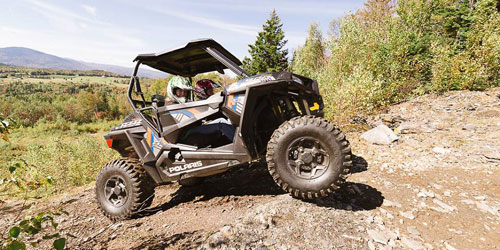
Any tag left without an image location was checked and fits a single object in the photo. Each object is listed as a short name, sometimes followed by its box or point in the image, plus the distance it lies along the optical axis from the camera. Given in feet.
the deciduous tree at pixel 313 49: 120.63
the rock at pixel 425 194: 11.00
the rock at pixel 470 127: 20.92
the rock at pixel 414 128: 21.63
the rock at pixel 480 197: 10.73
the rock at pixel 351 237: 8.04
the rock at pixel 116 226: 11.87
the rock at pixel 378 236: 7.94
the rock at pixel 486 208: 9.73
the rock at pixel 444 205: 10.00
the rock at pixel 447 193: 11.25
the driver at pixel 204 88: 13.33
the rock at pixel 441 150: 16.31
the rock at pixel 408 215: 9.40
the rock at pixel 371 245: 7.63
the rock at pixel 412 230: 8.46
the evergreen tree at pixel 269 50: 119.24
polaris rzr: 9.44
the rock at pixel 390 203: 10.26
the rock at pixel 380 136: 19.22
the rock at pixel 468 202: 10.45
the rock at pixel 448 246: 7.70
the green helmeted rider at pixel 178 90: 12.49
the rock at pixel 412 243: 7.72
